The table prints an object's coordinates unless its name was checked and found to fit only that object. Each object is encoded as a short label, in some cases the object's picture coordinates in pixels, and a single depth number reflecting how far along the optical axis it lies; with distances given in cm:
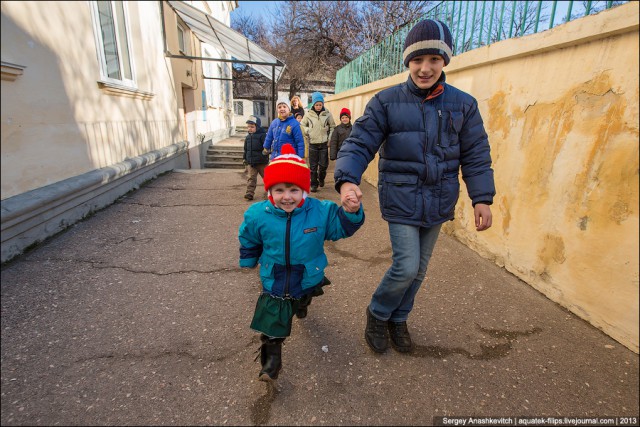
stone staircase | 1148
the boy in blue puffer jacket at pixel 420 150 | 171
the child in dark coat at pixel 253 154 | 538
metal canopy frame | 770
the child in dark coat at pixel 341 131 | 604
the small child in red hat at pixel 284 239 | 167
